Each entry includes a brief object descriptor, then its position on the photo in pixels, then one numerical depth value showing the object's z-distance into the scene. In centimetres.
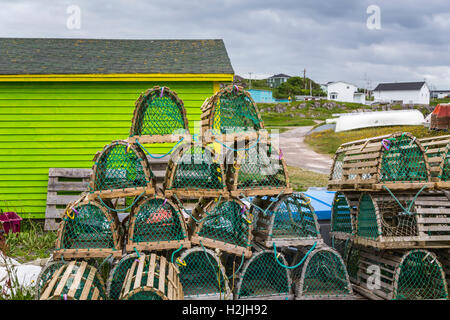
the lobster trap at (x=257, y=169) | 419
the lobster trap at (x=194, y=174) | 406
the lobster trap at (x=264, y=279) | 407
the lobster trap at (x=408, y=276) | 409
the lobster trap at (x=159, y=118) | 414
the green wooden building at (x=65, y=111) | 758
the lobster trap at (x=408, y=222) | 410
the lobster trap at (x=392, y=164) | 415
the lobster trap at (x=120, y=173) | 395
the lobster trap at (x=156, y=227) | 397
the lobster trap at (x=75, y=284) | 304
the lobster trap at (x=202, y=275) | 390
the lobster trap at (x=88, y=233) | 386
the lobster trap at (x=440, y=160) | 430
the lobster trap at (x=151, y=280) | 311
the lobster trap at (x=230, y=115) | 417
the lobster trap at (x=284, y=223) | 417
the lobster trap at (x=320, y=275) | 414
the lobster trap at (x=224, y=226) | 406
